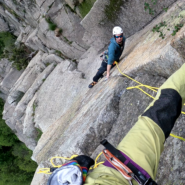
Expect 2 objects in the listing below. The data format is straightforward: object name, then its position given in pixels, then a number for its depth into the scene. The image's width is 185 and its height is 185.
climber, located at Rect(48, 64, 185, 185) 1.76
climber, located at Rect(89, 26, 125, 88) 5.56
